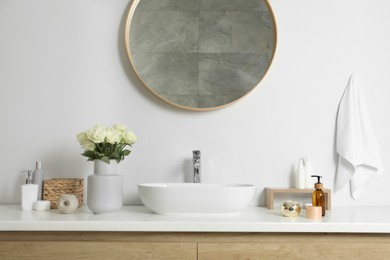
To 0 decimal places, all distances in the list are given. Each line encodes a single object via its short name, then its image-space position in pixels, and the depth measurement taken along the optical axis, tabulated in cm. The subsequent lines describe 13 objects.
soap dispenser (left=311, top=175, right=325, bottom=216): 170
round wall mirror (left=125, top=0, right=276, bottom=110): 203
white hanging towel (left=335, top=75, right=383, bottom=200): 198
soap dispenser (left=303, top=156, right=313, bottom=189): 196
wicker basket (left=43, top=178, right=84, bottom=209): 184
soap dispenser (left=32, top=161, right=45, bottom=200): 189
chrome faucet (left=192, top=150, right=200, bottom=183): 193
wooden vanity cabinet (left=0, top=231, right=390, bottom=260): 149
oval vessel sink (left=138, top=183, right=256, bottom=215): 158
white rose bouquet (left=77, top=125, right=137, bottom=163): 172
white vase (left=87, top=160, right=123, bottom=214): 167
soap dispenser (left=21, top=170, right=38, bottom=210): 180
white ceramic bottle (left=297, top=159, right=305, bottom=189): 195
